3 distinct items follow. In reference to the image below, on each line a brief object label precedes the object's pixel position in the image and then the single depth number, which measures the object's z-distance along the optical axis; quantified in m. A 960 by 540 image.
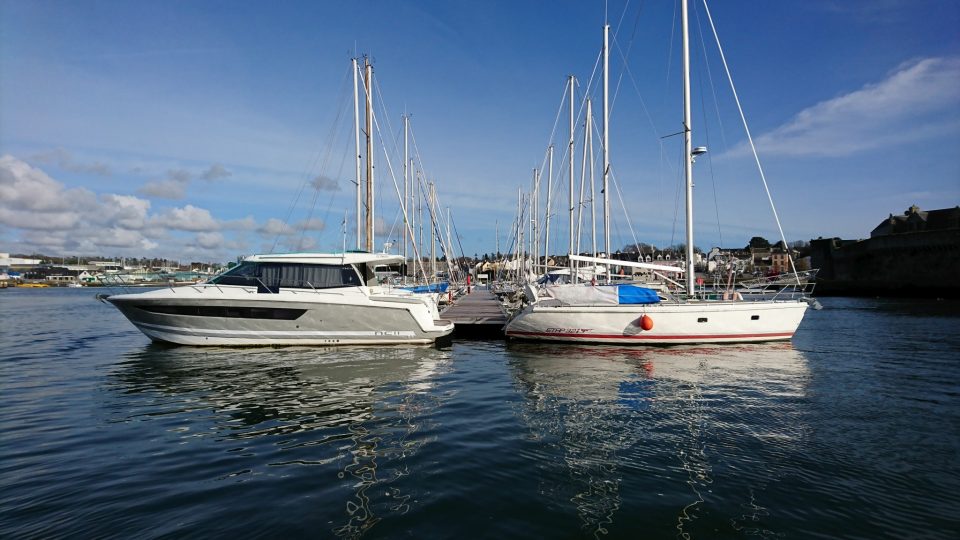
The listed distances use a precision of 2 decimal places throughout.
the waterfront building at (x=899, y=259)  53.78
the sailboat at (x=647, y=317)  16.27
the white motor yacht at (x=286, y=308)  15.18
